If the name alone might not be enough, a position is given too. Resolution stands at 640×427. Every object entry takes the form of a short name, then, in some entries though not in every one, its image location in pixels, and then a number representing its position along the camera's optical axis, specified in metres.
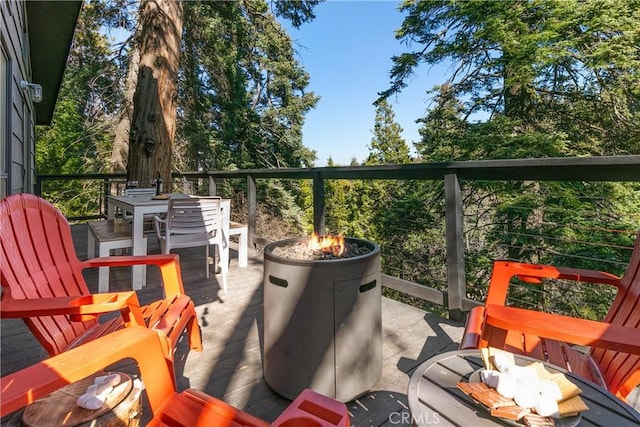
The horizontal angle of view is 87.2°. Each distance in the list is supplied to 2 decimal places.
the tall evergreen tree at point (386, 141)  20.89
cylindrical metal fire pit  1.51
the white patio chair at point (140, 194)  4.37
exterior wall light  4.29
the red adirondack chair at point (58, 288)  1.24
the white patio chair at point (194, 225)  3.16
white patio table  3.25
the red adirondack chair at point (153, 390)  0.74
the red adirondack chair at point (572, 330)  0.99
